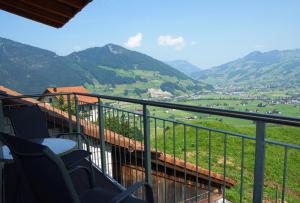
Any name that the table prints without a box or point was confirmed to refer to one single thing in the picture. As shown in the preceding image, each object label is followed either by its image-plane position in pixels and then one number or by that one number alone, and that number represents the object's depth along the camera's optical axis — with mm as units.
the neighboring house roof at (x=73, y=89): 28258
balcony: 1719
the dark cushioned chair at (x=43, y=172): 1632
